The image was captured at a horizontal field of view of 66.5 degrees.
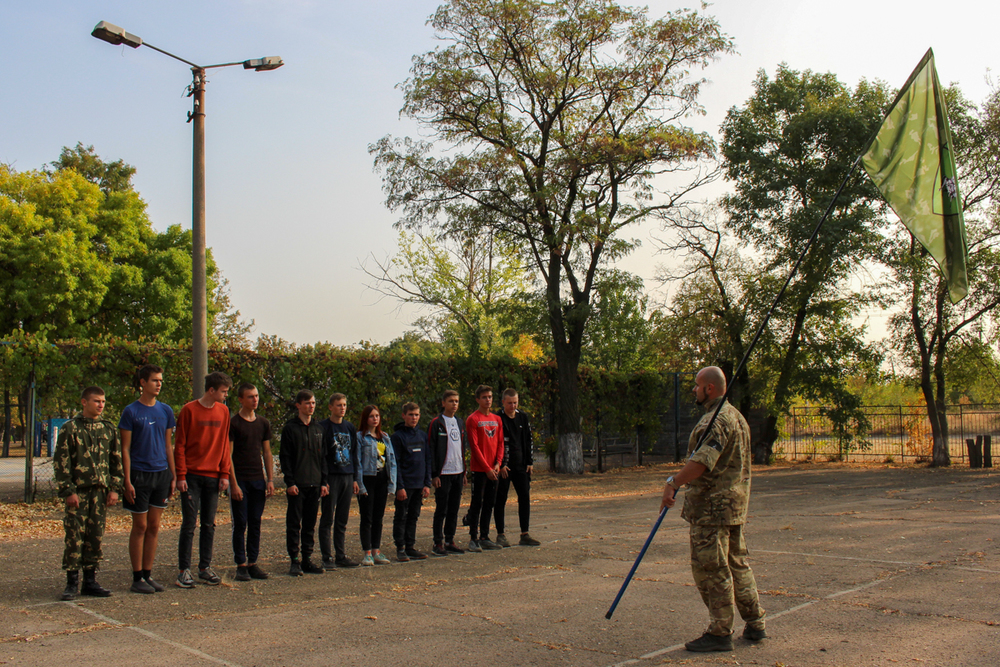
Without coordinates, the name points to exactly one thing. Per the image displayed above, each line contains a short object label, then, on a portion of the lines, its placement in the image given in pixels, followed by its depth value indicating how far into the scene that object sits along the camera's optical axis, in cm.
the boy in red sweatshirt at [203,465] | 687
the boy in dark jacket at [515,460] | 920
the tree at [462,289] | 3641
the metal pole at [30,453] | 1107
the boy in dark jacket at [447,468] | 874
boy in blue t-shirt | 663
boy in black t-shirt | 713
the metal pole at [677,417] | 2297
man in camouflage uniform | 486
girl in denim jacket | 806
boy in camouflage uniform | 631
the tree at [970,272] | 2091
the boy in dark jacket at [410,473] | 838
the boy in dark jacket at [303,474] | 748
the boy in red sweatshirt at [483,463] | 890
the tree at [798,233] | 2158
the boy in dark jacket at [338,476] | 783
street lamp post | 1107
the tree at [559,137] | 1881
